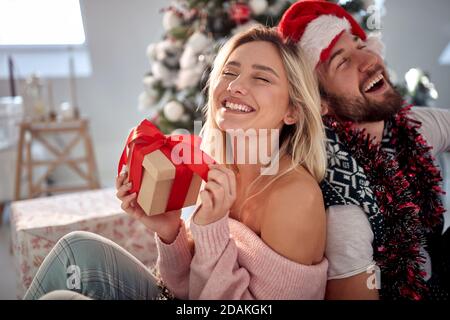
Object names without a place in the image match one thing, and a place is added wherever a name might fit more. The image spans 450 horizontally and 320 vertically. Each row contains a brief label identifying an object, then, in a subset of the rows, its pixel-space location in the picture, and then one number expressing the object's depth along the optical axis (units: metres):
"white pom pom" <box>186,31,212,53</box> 2.02
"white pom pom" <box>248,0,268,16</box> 1.95
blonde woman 0.76
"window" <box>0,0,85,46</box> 2.03
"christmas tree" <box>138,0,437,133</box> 1.99
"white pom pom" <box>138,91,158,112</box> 2.41
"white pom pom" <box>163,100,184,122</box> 2.12
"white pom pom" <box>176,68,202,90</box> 2.08
